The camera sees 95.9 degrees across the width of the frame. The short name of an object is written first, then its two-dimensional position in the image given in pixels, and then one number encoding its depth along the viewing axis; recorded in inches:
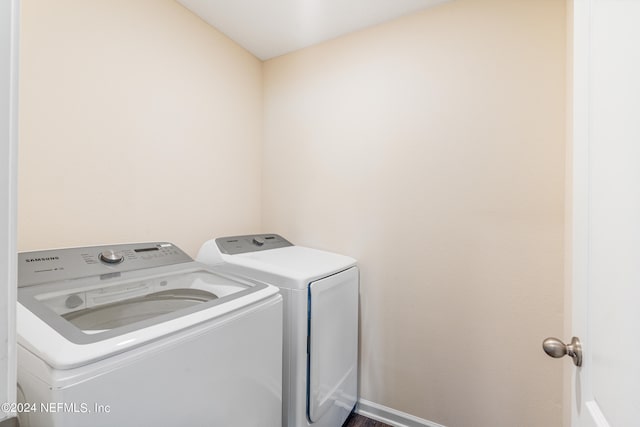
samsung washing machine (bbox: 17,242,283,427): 24.2
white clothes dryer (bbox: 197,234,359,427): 51.8
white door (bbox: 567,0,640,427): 18.8
